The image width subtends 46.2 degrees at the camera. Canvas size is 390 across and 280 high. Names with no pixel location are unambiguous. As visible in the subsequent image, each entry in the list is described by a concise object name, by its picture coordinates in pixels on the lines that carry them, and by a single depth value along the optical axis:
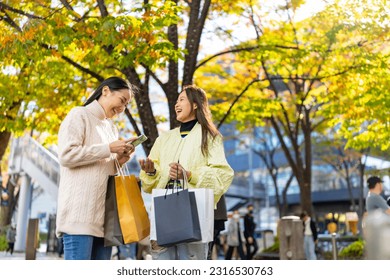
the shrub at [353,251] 12.09
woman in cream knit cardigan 2.61
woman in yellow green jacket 2.75
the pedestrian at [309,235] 12.02
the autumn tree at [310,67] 8.89
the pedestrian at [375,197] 5.83
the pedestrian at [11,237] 15.00
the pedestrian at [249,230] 12.74
